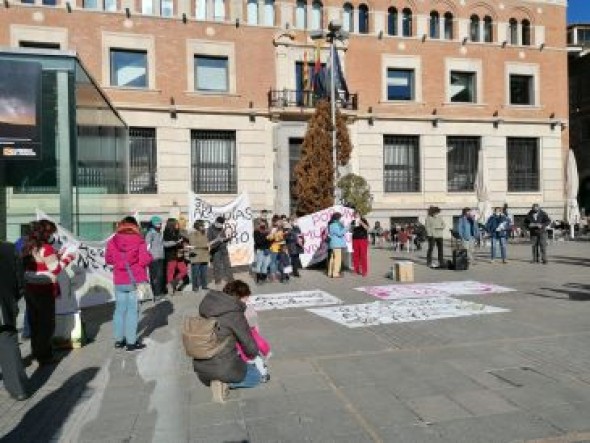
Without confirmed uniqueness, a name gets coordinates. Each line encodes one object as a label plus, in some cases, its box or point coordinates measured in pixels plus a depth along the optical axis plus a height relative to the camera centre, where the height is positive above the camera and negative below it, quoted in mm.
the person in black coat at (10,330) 5500 -1138
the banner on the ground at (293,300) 10315 -1693
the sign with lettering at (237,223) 14750 -243
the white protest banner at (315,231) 15508 -495
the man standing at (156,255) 11877 -859
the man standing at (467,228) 16047 -473
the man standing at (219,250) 13055 -866
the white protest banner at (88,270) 8898 -919
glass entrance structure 8781 +1283
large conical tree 19328 +1782
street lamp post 17703 +5053
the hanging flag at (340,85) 22688 +5409
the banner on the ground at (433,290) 11188 -1636
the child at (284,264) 13445 -1222
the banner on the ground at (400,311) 8789 -1670
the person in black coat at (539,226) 16281 -429
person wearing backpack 5191 -1233
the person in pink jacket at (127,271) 7191 -729
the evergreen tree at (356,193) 22094 +806
